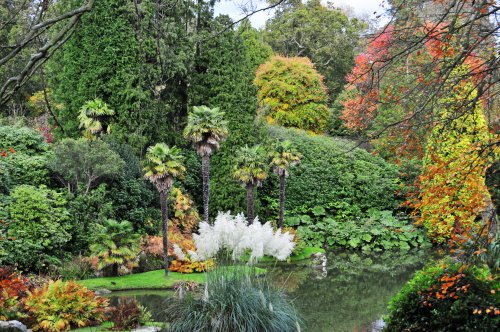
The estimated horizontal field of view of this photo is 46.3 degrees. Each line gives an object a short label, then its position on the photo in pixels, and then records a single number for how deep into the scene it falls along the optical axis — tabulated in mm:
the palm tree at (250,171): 20125
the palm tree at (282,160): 21281
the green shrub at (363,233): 24109
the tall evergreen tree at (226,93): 22828
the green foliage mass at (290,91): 29234
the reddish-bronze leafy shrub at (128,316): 10391
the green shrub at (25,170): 17559
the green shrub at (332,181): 26266
